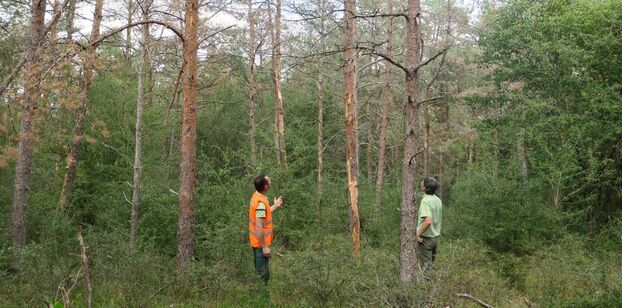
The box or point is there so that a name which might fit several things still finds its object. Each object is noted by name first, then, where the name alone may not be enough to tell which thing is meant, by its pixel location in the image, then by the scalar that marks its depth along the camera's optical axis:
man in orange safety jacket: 6.46
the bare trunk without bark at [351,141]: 11.80
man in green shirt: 7.11
